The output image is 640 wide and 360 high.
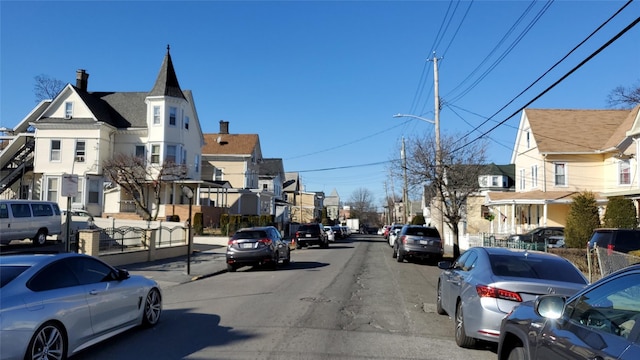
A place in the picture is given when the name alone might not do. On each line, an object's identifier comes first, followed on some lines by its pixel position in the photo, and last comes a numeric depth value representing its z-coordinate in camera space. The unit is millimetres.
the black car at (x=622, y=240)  15547
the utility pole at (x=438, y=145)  26266
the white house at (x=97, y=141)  37562
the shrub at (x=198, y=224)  33625
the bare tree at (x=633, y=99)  42422
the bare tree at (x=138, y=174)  34125
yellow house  31719
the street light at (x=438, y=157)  26375
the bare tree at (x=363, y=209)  141375
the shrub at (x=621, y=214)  21203
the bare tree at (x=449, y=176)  25875
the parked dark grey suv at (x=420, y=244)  22719
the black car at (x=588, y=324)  3164
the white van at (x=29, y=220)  19062
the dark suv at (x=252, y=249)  18312
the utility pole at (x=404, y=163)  28430
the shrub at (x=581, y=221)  20938
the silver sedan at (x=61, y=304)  5551
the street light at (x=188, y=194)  16984
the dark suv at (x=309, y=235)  34000
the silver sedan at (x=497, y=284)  6742
